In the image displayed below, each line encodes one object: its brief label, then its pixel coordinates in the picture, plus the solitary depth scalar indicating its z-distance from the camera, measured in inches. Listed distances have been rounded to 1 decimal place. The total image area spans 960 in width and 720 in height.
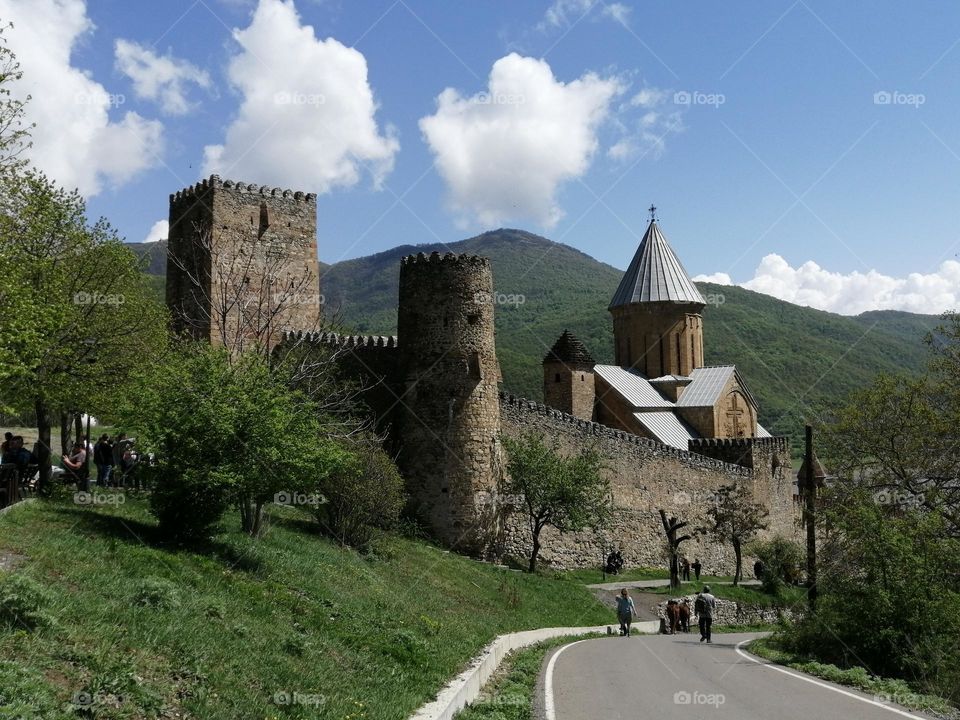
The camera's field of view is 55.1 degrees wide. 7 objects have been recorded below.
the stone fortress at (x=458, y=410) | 988.6
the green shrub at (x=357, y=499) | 815.1
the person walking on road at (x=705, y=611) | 832.9
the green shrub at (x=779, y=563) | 1393.9
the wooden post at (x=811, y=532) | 890.7
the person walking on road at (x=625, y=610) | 863.7
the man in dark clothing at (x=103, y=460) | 737.6
